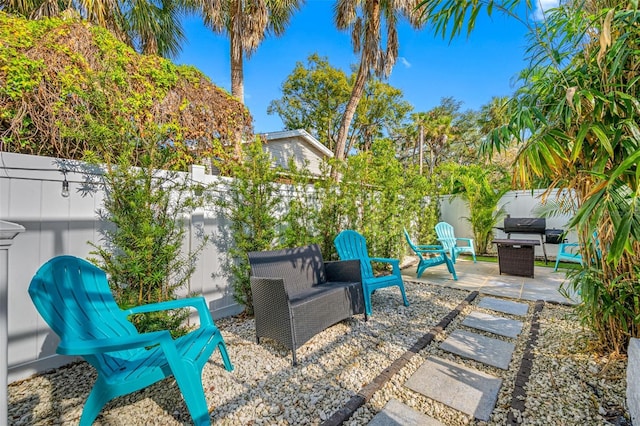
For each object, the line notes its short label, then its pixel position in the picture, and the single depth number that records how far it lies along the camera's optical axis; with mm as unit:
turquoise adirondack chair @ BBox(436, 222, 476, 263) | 5971
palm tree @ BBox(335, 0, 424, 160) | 7430
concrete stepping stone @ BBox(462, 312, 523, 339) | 3131
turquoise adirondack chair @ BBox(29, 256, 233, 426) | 1519
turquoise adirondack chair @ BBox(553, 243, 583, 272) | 5445
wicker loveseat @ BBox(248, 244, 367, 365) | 2549
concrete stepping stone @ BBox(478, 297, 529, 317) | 3762
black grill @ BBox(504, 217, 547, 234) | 7246
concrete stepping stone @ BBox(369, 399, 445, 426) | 1759
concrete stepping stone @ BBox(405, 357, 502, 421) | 1933
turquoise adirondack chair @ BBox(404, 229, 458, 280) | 5348
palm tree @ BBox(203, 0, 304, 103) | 6559
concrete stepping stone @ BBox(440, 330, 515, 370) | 2538
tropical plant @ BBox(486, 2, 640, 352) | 1851
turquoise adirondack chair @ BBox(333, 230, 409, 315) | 3635
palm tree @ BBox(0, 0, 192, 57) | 5246
